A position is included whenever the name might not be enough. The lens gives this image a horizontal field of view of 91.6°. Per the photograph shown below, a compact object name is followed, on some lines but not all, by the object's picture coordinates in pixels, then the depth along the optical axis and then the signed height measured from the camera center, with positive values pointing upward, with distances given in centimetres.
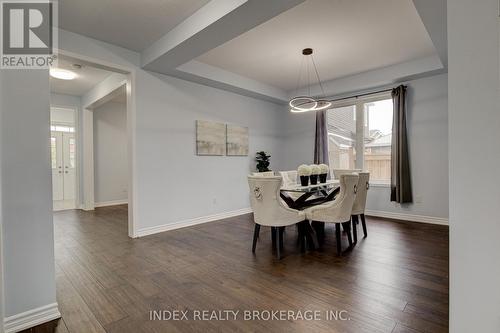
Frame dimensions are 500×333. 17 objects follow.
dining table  318 -55
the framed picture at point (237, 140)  519 +55
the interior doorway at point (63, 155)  713 +37
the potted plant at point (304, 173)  363 -13
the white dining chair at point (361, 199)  330 -50
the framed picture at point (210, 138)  462 +55
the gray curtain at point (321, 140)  567 +56
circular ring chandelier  389 +108
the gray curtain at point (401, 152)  459 +22
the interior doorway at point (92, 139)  425 +73
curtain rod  487 +148
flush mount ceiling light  427 +169
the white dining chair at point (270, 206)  274 -49
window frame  517 +89
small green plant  561 +9
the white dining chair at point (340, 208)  289 -55
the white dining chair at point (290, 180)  410 -27
